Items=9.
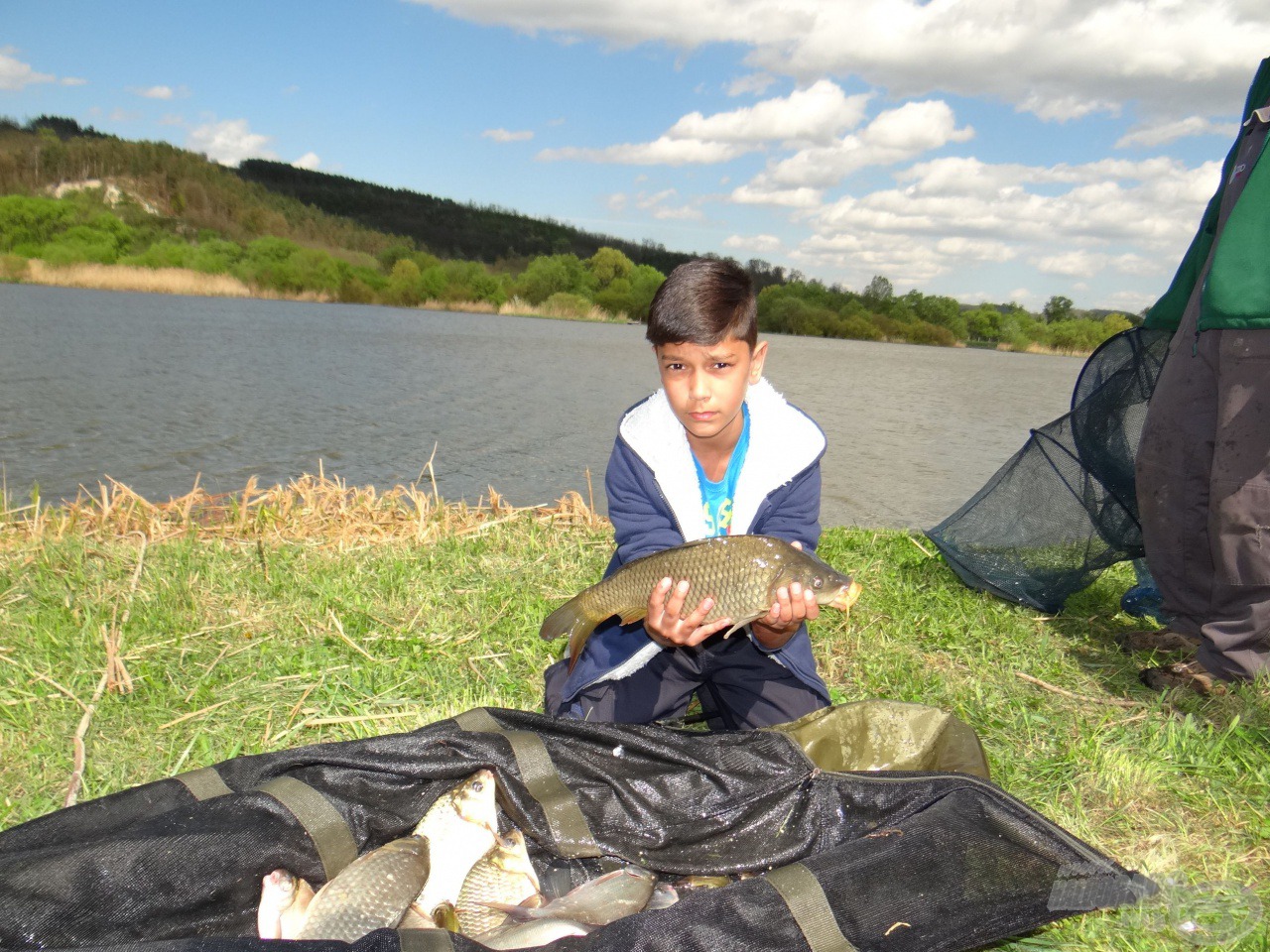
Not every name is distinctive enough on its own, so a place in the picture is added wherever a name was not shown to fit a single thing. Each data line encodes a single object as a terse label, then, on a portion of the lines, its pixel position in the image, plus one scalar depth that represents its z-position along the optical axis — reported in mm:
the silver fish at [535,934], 1706
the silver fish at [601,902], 1841
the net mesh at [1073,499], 3531
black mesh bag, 1587
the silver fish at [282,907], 1750
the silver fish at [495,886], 1899
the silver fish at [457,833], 1980
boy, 2324
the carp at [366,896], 1737
